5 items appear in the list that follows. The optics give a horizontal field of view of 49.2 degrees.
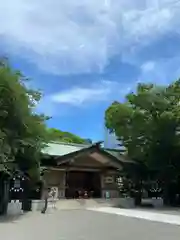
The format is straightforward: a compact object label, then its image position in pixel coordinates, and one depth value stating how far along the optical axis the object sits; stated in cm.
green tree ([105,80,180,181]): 1366
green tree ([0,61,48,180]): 968
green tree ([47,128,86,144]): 3178
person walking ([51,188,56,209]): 1340
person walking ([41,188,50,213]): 1144
